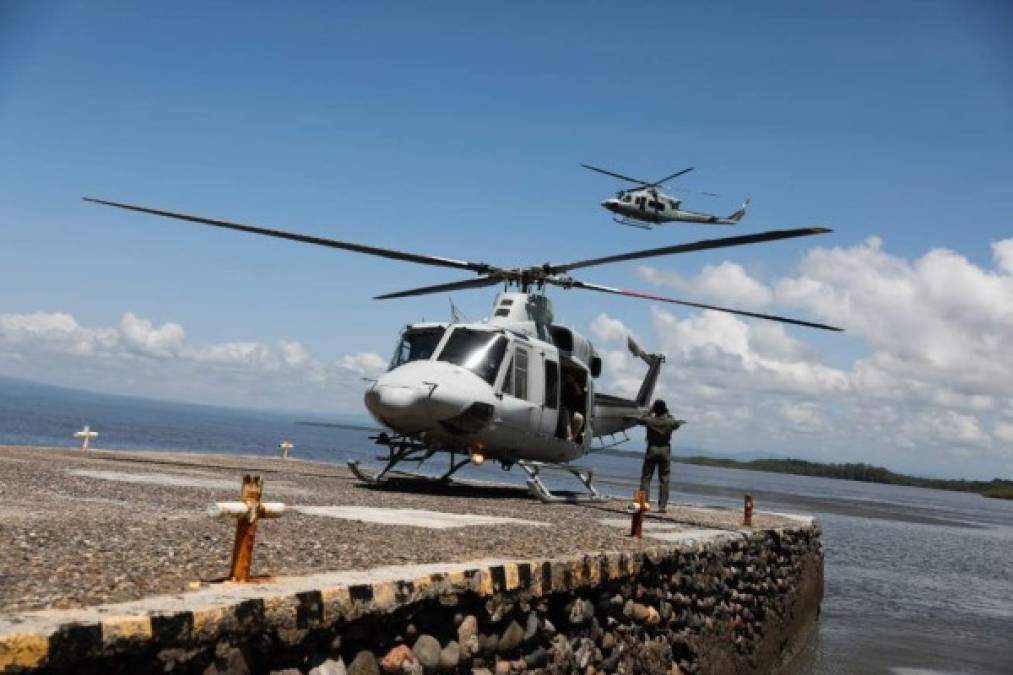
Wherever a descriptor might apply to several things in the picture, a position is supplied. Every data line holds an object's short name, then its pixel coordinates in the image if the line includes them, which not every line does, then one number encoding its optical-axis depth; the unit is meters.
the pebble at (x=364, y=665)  6.02
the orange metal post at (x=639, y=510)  10.98
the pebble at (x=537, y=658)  8.11
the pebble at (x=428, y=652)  6.62
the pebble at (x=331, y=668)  5.71
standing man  17.22
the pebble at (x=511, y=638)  7.73
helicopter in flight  58.62
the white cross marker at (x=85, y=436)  22.73
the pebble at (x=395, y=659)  6.30
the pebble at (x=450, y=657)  6.88
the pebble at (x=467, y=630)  7.14
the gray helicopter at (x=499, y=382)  15.09
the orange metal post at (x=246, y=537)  5.64
